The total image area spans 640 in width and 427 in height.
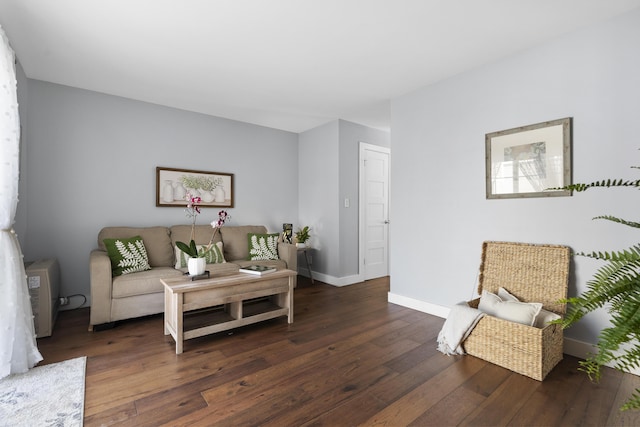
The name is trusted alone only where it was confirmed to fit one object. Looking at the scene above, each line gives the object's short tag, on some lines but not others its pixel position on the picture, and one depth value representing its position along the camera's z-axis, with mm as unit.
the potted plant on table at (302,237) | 4660
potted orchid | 2641
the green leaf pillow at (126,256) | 3051
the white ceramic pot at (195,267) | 2639
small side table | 4539
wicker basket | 2021
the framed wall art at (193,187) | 3924
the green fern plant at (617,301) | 978
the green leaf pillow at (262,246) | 3986
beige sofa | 2773
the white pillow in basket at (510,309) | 2211
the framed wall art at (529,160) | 2383
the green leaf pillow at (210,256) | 3424
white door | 4762
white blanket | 2330
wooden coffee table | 2432
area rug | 1605
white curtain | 1977
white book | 2844
